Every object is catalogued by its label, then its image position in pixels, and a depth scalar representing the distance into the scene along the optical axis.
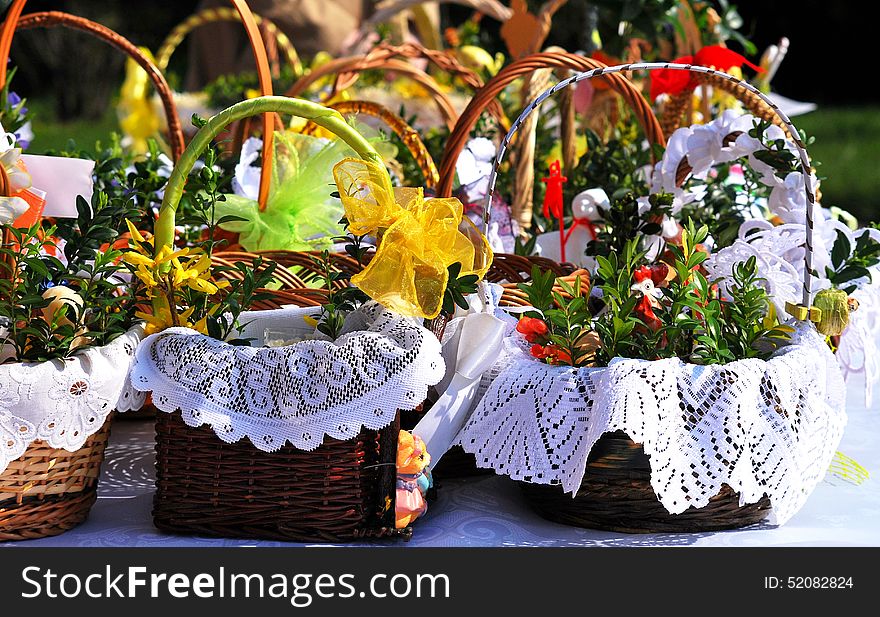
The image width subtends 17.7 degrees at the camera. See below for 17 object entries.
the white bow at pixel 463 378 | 2.52
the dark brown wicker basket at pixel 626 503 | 2.45
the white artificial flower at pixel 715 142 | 2.74
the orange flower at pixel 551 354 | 2.53
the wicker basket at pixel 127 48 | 2.88
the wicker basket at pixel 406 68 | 3.09
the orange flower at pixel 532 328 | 2.56
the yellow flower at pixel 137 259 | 2.44
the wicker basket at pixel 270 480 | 2.44
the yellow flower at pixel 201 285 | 2.45
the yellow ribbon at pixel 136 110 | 4.71
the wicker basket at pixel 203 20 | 4.27
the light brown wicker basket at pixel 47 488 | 2.42
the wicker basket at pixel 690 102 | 2.78
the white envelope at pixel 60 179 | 2.64
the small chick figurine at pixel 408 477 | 2.46
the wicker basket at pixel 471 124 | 2.64
